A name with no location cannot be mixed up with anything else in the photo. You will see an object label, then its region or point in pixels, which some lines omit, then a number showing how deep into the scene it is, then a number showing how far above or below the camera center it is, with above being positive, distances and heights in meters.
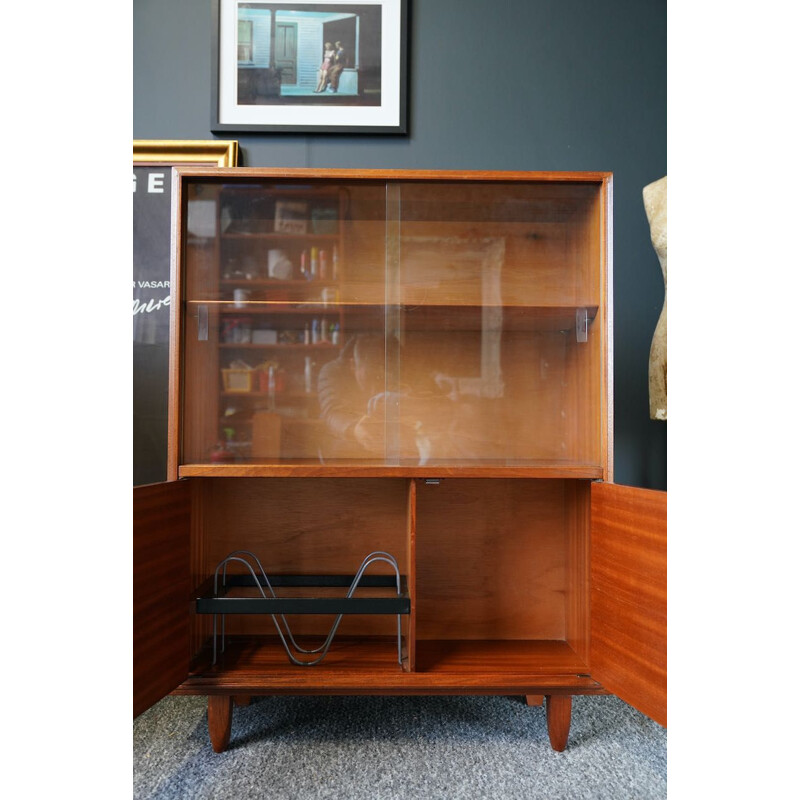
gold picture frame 1.55 +0.66
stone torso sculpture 1.29 +0.16
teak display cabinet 1.17 +0.04
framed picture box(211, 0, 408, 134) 1.54 +0.89
